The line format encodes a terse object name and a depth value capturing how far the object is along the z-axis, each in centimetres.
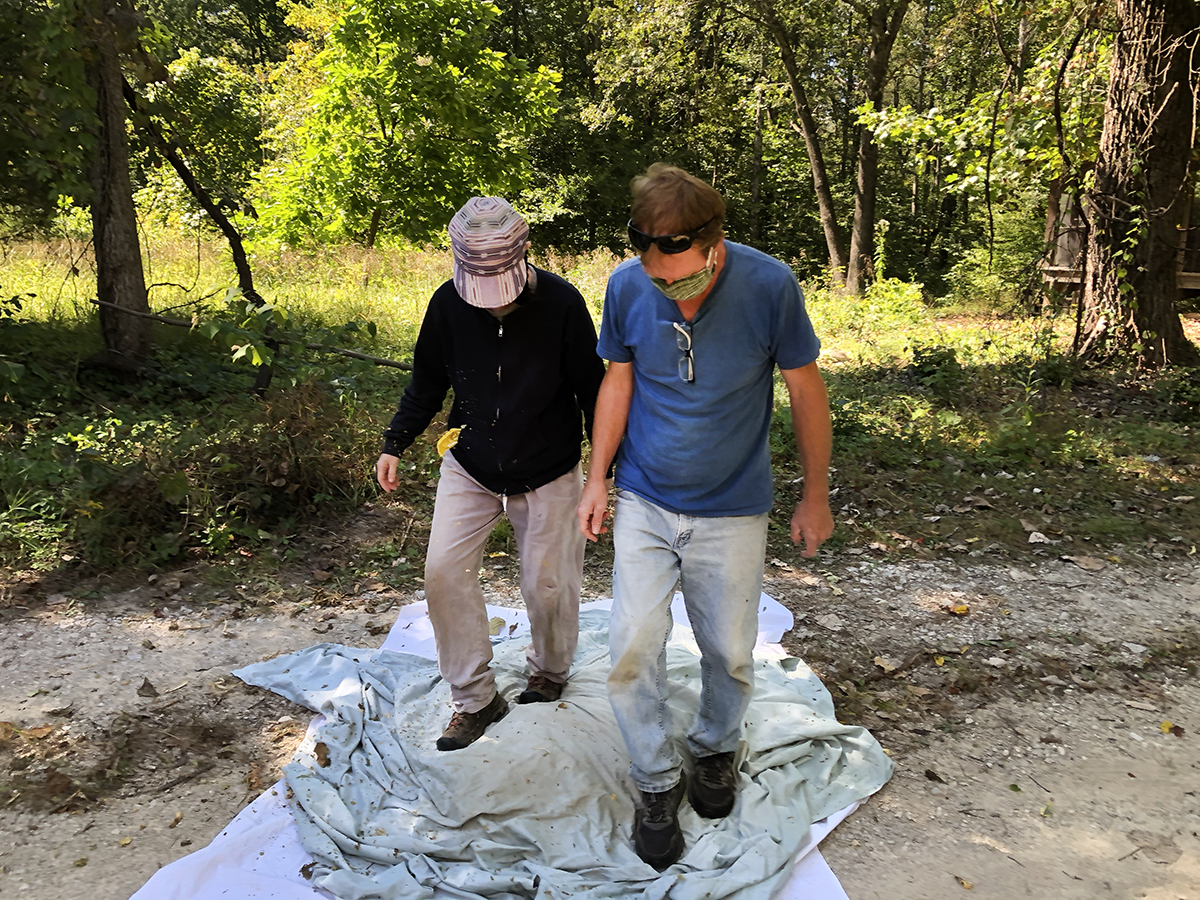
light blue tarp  253
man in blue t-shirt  235
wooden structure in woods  980
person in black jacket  274
